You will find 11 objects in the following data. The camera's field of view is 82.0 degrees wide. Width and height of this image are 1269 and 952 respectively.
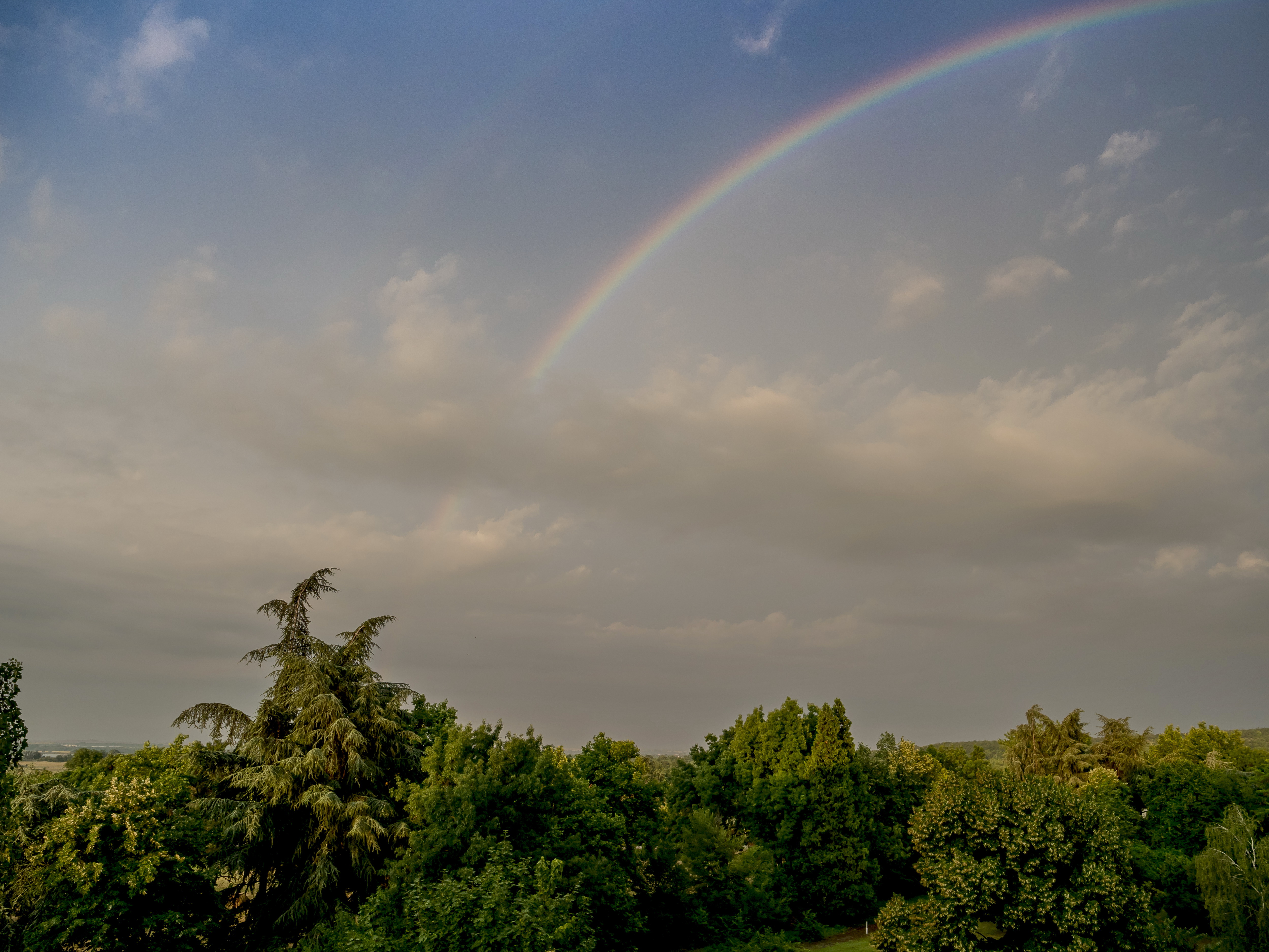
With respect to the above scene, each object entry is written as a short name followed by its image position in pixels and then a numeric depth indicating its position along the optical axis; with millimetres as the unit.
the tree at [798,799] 53094
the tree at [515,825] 23797
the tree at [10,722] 22031
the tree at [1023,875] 25266
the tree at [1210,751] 77500
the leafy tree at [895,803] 58156
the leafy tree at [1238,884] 33875
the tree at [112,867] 23938
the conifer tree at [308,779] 29188
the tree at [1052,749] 82250
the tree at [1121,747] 81812
